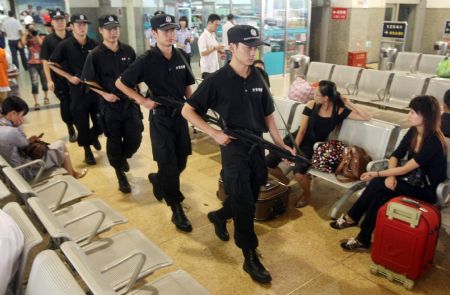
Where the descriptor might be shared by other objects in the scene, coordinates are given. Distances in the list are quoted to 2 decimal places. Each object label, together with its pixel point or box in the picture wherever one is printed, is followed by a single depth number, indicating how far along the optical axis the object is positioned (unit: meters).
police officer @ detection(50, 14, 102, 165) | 5.04
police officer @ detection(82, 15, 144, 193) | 4.09
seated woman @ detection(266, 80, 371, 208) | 4.06
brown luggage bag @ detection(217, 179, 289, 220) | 3.80
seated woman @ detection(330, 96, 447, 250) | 3.13
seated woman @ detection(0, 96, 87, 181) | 3.55
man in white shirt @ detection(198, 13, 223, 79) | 7.56
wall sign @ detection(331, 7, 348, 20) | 11.58
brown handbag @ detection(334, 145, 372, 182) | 3.75
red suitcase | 2.79
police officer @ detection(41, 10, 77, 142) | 5.49
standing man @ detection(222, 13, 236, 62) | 9.17
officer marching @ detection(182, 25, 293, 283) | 2.65
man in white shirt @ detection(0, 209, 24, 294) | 1.64
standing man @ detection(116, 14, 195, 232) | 3.37
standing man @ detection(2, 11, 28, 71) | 11.30
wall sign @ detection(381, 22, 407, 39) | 10.02
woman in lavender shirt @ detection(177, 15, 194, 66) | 10.07
